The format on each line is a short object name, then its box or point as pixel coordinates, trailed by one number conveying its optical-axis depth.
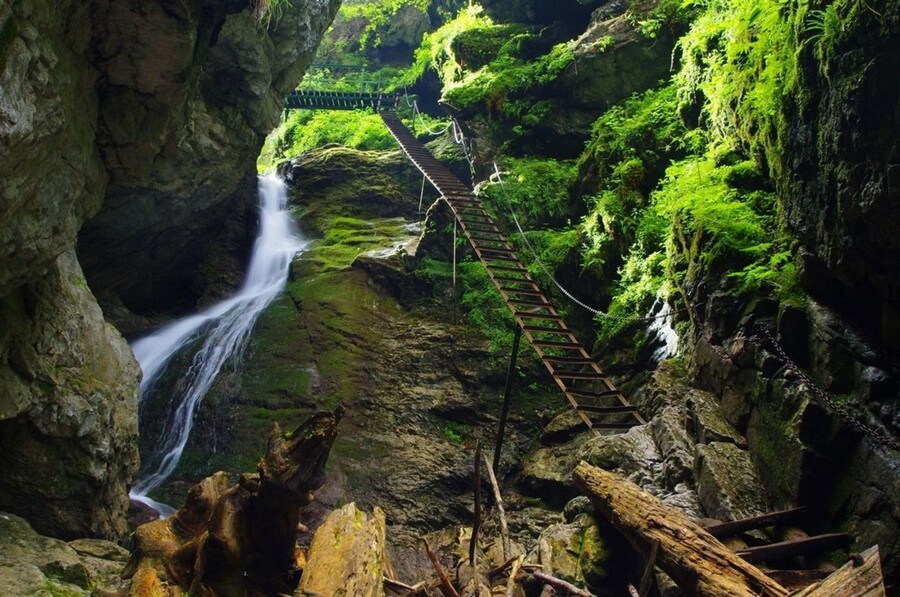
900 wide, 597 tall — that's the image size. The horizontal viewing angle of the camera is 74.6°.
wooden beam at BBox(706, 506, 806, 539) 5.41
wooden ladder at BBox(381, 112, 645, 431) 9.10
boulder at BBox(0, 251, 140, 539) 6.69
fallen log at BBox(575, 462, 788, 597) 4.47
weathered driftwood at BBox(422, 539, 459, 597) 5.21
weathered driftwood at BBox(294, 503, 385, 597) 4.56
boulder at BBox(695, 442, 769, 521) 5.75
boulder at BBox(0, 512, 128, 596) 5.17
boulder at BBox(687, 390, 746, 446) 6.62
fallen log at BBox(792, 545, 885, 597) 3.94
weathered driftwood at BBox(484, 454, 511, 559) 5.65
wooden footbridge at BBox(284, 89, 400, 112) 25.38
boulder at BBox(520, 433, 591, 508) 9.12
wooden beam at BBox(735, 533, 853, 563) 5.04
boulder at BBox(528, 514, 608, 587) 5.92
